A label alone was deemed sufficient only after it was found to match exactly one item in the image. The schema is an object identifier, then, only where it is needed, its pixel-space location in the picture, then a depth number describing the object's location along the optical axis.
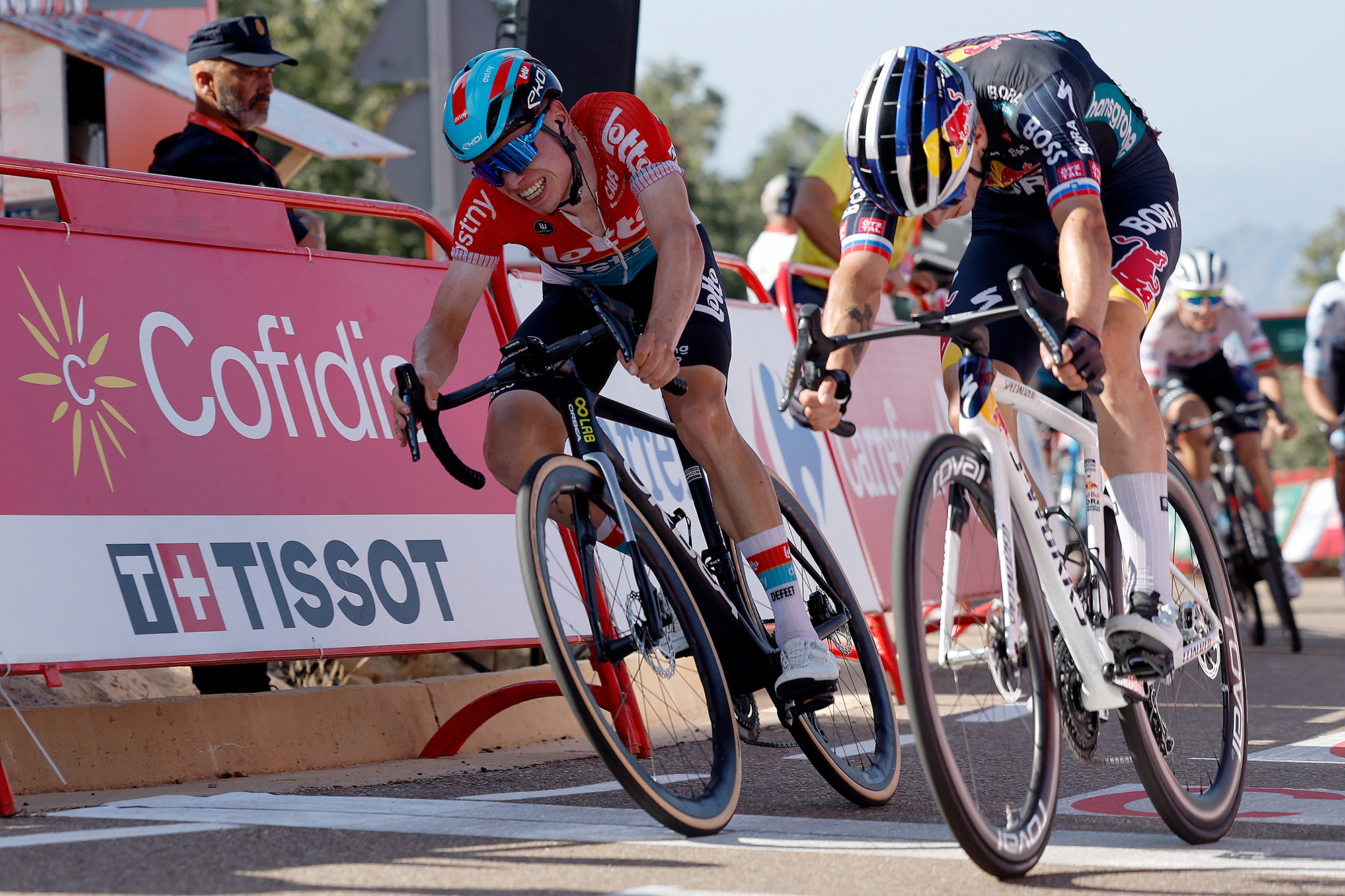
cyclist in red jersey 7.59
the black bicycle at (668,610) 6.92
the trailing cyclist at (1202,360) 19.22
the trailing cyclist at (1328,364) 20.30
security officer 12.40
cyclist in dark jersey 7.31
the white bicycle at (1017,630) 6.24
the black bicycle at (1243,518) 18.75
